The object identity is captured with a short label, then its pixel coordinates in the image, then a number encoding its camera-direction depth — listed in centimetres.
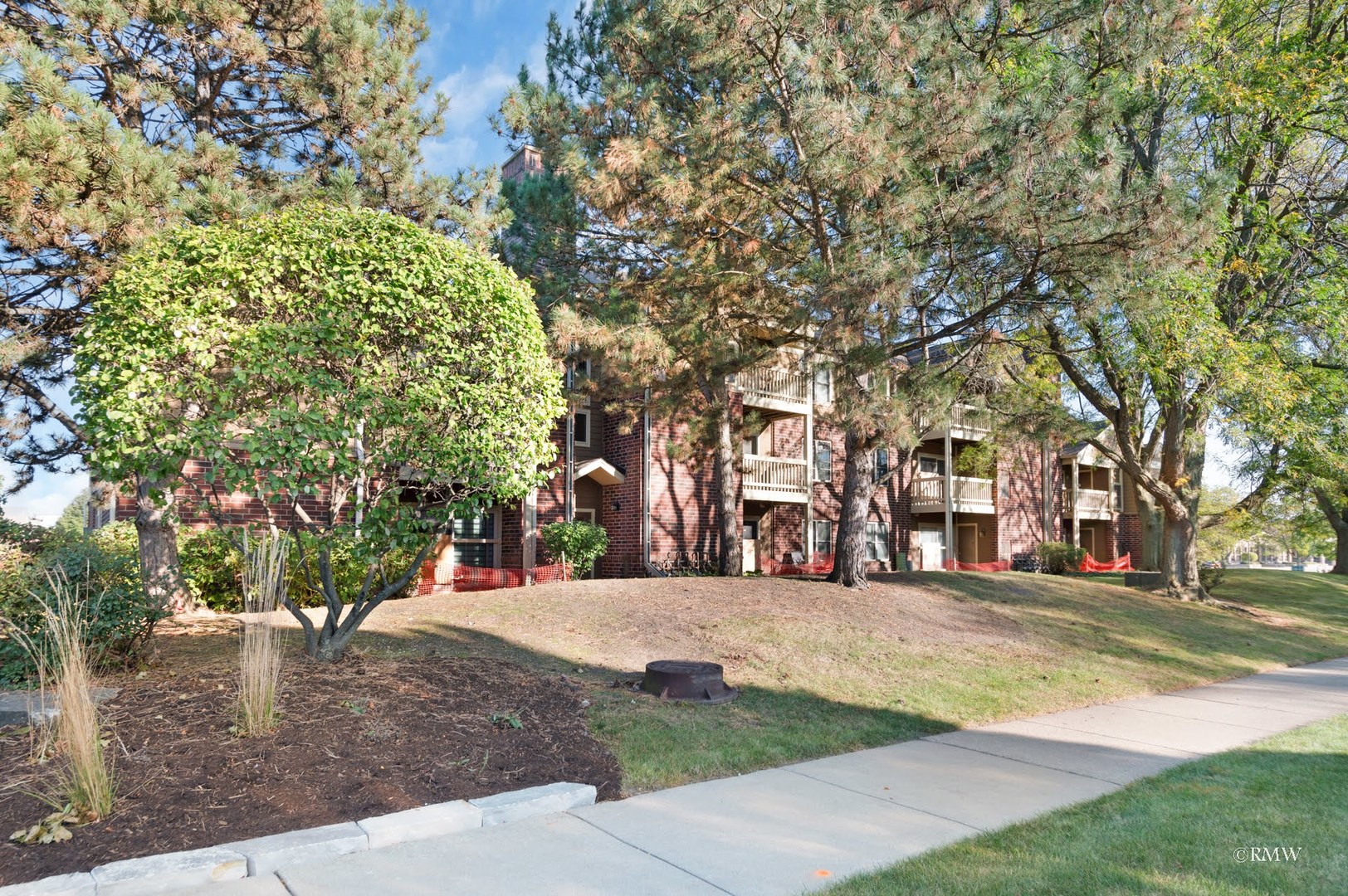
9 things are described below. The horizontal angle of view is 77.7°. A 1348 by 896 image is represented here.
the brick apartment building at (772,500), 1988
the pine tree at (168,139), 879
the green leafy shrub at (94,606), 674
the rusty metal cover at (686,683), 779
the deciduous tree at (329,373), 643
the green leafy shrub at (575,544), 1797
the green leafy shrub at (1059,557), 2673
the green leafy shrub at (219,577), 1228
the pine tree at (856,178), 1065
